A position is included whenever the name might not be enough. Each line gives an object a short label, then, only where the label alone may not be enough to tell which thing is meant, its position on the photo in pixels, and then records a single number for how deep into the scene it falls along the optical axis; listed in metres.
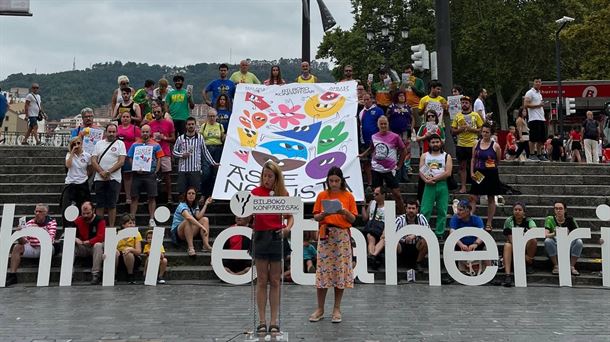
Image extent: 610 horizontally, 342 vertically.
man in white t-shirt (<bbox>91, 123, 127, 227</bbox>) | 10.38
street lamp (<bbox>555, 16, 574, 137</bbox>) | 26.25
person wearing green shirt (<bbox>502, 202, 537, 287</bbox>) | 9.76
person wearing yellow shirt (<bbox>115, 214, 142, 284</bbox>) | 9.44
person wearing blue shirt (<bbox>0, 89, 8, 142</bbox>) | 14.72
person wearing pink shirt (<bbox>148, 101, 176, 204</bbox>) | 11.62
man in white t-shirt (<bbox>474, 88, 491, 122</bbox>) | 13.73
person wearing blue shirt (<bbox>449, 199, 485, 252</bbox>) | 9.70
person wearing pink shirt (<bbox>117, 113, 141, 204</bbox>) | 11.18
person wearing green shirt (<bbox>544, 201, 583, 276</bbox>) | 9.64
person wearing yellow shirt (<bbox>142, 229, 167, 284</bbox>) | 9.45
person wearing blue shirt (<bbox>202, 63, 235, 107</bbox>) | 13.79
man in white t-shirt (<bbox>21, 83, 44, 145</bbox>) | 17.30
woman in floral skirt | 6.95
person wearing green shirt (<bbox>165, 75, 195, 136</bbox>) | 13.18
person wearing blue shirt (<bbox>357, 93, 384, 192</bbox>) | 12.02
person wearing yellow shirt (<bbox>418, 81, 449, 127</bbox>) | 12.71
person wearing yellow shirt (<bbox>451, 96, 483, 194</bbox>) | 11.94
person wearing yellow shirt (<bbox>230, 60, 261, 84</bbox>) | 14.23
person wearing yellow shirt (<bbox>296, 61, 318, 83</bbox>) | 13.95
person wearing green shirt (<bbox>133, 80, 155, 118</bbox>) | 13.74
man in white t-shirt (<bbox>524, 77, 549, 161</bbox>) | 14.30
